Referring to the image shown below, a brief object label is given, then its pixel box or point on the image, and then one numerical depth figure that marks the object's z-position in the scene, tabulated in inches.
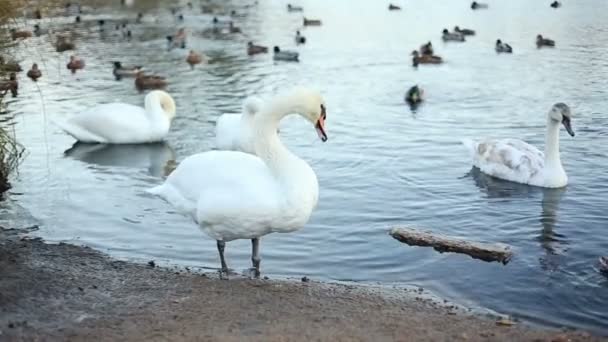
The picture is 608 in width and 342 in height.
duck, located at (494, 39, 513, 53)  1097.1
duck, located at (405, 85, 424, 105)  763.4
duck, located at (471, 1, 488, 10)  1872.5
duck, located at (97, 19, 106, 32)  1623.2
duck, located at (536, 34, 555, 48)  1120.2
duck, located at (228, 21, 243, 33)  1534.2
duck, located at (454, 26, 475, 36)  1353.3
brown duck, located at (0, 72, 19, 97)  825.5
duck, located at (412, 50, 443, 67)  1030.4
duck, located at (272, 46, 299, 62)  1109.1
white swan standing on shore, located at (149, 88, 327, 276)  304.3
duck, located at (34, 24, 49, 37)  1405.3
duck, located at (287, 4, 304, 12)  1962.4
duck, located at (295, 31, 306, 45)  1333.7
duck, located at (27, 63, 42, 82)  981.8
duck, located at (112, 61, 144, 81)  1004.7
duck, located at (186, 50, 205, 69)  1118.4
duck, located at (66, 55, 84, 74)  1052.5
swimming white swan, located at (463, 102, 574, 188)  494.9
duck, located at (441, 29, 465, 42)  1288.1
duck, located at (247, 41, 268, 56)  1189.7
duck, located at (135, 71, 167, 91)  926.4
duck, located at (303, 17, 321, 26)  1612.9
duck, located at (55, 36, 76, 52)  1212.6
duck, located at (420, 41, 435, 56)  1078.2
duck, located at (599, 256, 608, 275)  331.0
